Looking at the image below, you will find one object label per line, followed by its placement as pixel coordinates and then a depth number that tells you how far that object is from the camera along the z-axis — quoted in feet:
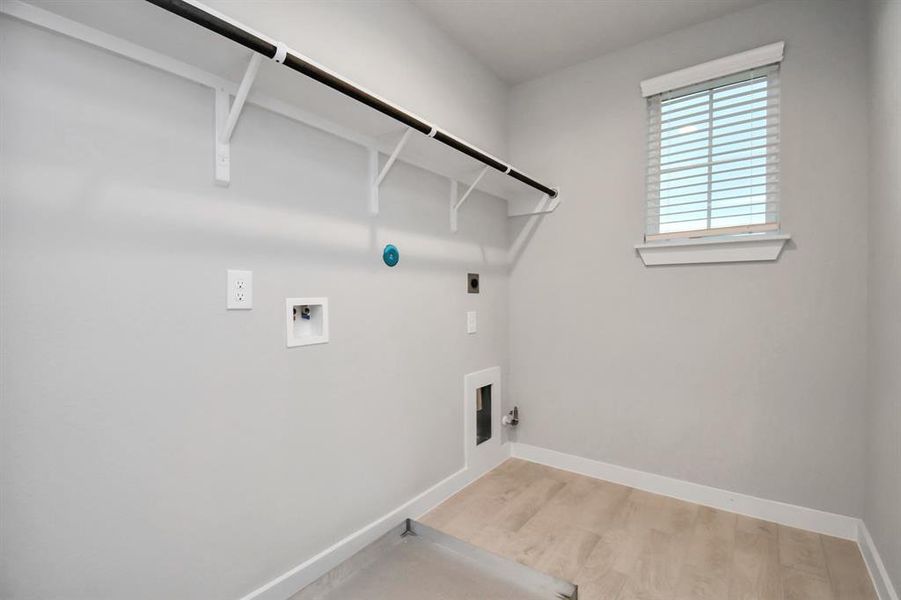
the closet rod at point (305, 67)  3.06
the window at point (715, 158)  6.46
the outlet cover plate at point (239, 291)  4.27
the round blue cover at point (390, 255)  5.94
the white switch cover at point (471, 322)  7.79
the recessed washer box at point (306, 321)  4.83
